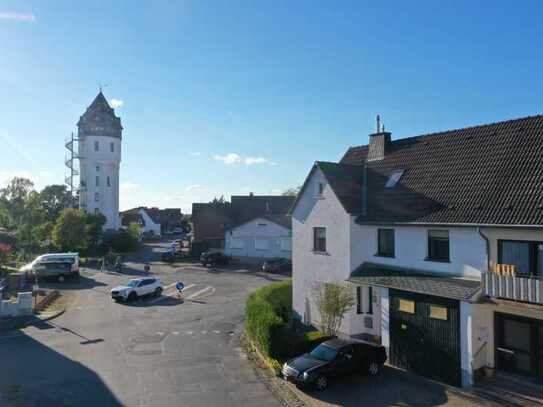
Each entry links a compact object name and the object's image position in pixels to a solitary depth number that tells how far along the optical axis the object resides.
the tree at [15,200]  65.56
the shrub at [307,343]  18.44
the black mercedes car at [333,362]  15.46
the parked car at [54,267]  39.41
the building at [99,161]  76.12
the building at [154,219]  102.25
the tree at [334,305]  19.66
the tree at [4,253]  37.09
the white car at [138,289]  31.41
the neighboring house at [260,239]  50.81
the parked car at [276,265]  45.09
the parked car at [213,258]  50.22
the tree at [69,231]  56.44
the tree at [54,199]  81.56
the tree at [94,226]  61.19
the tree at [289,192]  105.79
